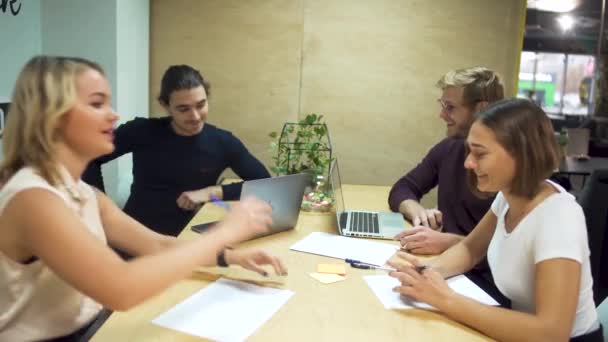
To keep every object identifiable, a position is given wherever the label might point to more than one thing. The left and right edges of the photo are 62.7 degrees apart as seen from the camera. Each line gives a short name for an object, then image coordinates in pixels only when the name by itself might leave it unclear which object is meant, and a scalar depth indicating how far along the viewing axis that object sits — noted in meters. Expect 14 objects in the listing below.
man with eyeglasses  2.04
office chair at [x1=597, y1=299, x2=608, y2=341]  1.29
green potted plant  2.31
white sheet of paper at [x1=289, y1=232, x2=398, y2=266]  1.57
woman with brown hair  1.07
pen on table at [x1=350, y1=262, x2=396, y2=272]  1.48
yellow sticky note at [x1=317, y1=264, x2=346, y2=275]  1.42
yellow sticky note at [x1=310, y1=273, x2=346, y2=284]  1.37
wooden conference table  1.05
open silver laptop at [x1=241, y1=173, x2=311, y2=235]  1.61
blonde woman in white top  0.93
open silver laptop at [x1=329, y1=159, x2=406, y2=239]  1.82
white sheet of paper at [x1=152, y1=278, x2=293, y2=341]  1.05
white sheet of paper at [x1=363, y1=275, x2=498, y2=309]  1.23
